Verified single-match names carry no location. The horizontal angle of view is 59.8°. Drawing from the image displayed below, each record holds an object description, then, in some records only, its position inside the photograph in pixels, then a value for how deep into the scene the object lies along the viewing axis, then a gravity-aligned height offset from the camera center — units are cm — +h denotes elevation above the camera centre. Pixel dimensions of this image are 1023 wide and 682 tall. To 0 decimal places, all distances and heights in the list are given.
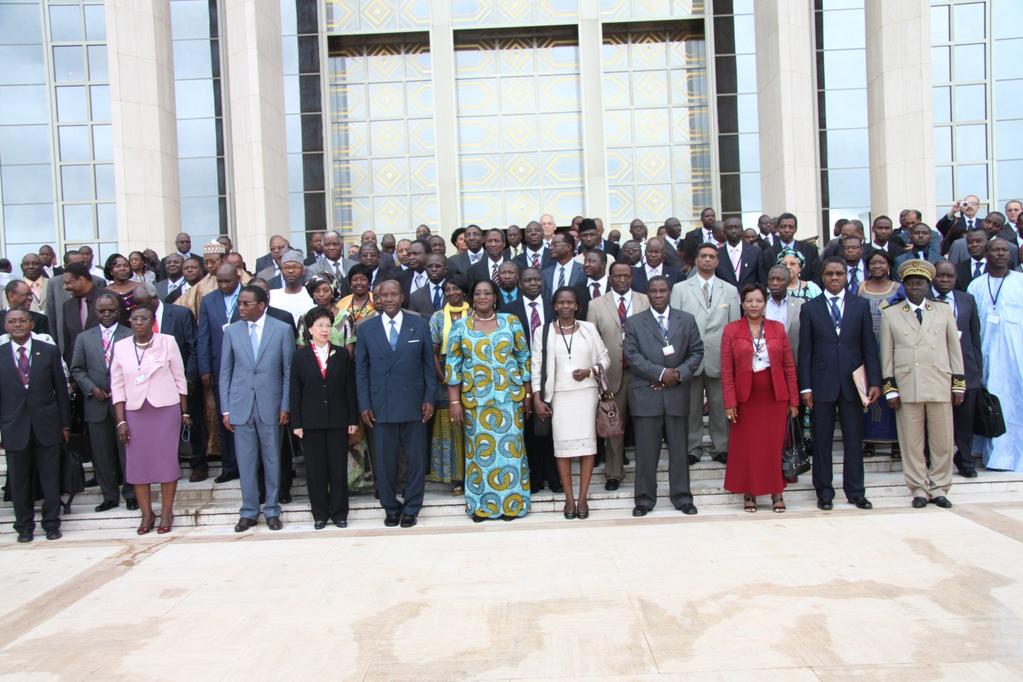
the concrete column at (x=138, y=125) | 1484 +330
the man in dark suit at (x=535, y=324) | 830 -15
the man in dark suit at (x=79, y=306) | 888 +20
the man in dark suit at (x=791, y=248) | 1017 +58
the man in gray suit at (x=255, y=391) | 775 -63
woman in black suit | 764 -83
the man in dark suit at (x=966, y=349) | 830 -54
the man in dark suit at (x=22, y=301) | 827 +25
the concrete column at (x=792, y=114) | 1562 +326
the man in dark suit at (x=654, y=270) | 947 +36
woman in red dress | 755 -77
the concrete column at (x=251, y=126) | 1580 +345
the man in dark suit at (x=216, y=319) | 857 +1
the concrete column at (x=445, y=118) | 1758 +383
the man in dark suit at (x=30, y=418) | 773 -80
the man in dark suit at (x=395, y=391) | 766 -68
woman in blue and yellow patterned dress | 778 -78
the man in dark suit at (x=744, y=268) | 1026 +36
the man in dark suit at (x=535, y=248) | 1025 +70
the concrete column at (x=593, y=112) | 1761 +384
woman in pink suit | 779 -75
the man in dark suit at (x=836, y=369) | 772 -63
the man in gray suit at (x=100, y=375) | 809 -46
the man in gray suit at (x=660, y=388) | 771 -74
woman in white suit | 772 -71
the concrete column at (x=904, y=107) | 1466 +309
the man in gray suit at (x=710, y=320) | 854 -19
